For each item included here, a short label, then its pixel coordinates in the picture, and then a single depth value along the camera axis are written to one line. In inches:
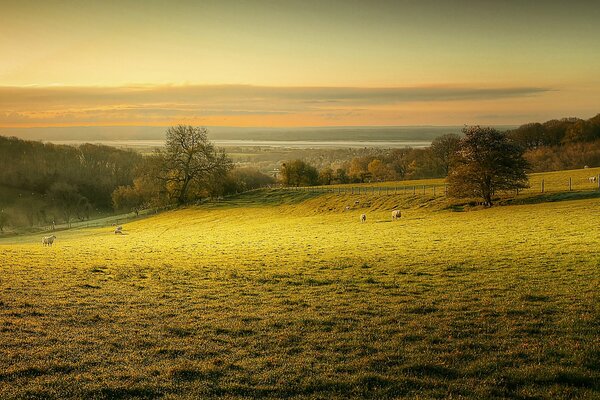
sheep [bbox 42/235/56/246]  1792.3
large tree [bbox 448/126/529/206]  2100.1
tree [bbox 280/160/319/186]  5054.1
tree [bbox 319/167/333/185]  5246.1
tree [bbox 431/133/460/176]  4634.6
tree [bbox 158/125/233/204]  3494.1
